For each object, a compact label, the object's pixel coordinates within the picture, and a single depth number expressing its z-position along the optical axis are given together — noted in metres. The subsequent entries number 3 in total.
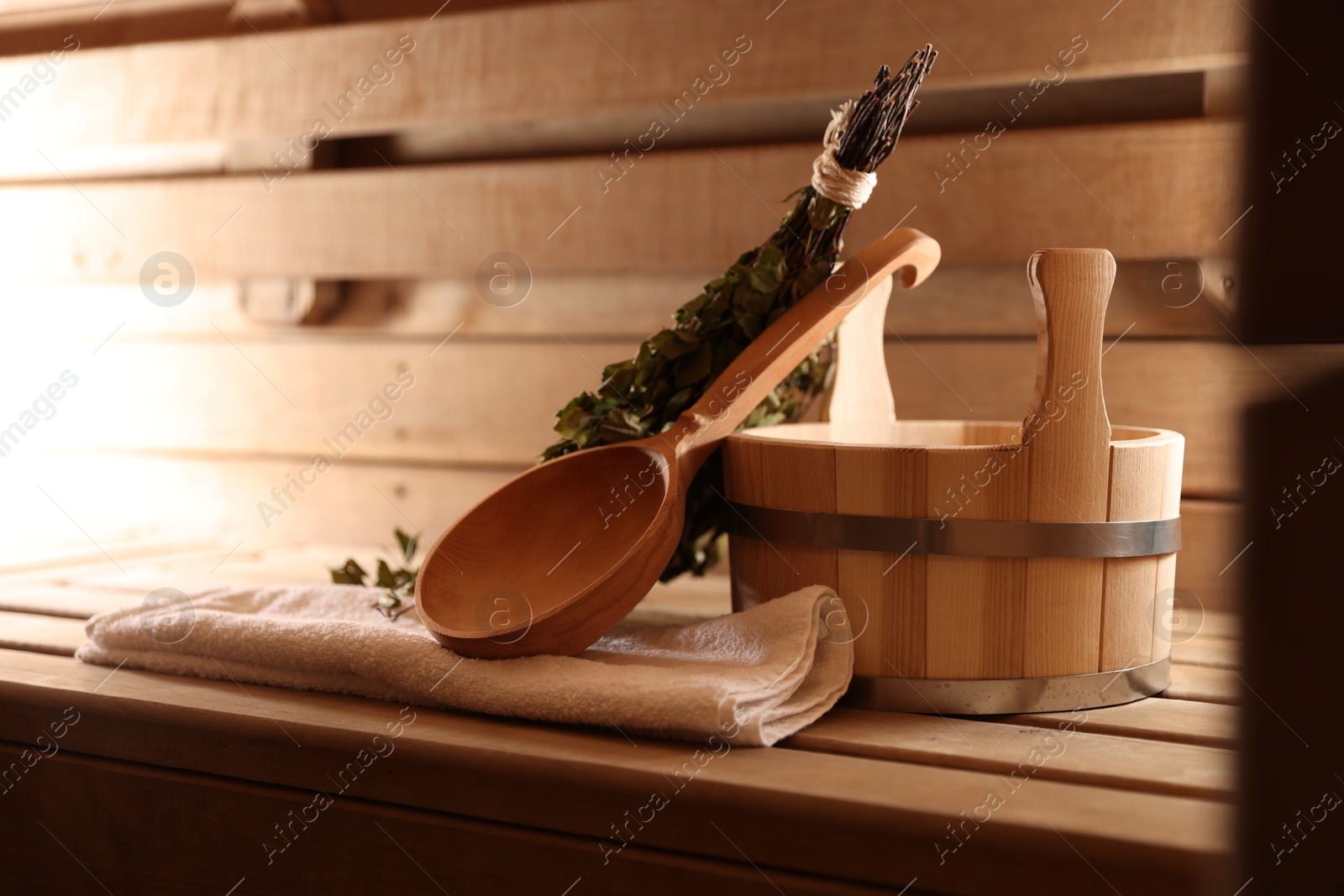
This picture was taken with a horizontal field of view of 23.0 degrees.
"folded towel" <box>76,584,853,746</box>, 1.66
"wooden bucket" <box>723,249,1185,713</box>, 1.67
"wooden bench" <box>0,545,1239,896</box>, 1.57
